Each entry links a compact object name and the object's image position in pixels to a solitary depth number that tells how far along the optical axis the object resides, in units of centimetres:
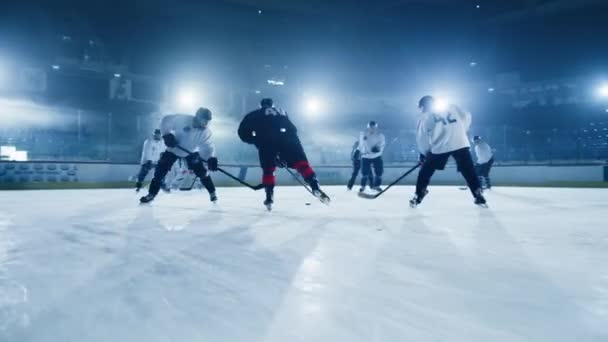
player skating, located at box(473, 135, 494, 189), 1109
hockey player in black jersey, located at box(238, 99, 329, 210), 492
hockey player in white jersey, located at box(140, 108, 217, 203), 553
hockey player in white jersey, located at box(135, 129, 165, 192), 969
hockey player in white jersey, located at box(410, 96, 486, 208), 483
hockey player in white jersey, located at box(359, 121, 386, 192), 952
